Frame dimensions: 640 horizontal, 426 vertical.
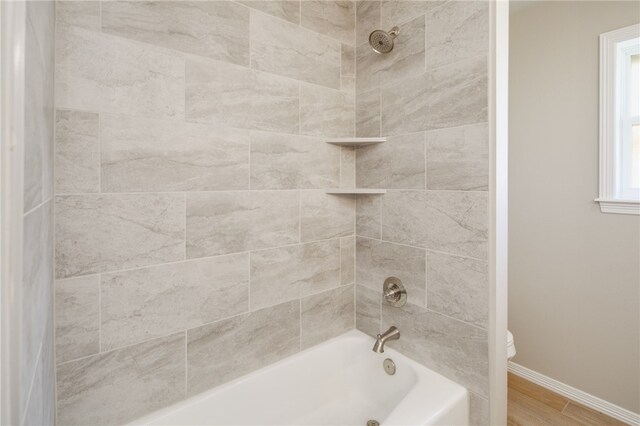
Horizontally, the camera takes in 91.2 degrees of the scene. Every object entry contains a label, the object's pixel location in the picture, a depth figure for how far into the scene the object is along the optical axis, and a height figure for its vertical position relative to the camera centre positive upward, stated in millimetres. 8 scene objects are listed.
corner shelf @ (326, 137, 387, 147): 1562 +359
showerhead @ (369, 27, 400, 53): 1438 +798
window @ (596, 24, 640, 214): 1898 +557
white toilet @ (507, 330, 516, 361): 1845 -815
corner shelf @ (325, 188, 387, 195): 1582 +100
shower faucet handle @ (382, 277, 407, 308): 1522 -403
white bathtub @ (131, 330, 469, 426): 1211 -810
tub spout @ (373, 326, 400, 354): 1437 -604
